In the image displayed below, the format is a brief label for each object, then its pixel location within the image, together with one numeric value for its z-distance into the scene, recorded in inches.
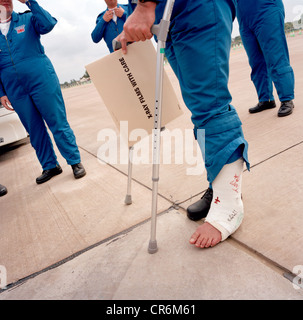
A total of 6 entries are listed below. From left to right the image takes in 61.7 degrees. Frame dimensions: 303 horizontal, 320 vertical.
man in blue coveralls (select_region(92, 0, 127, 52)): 118.1
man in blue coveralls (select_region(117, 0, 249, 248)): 40.4
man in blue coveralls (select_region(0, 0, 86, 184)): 83.4
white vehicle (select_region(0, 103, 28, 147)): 135.4
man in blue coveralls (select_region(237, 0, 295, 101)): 91.8
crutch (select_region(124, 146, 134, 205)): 59.1
